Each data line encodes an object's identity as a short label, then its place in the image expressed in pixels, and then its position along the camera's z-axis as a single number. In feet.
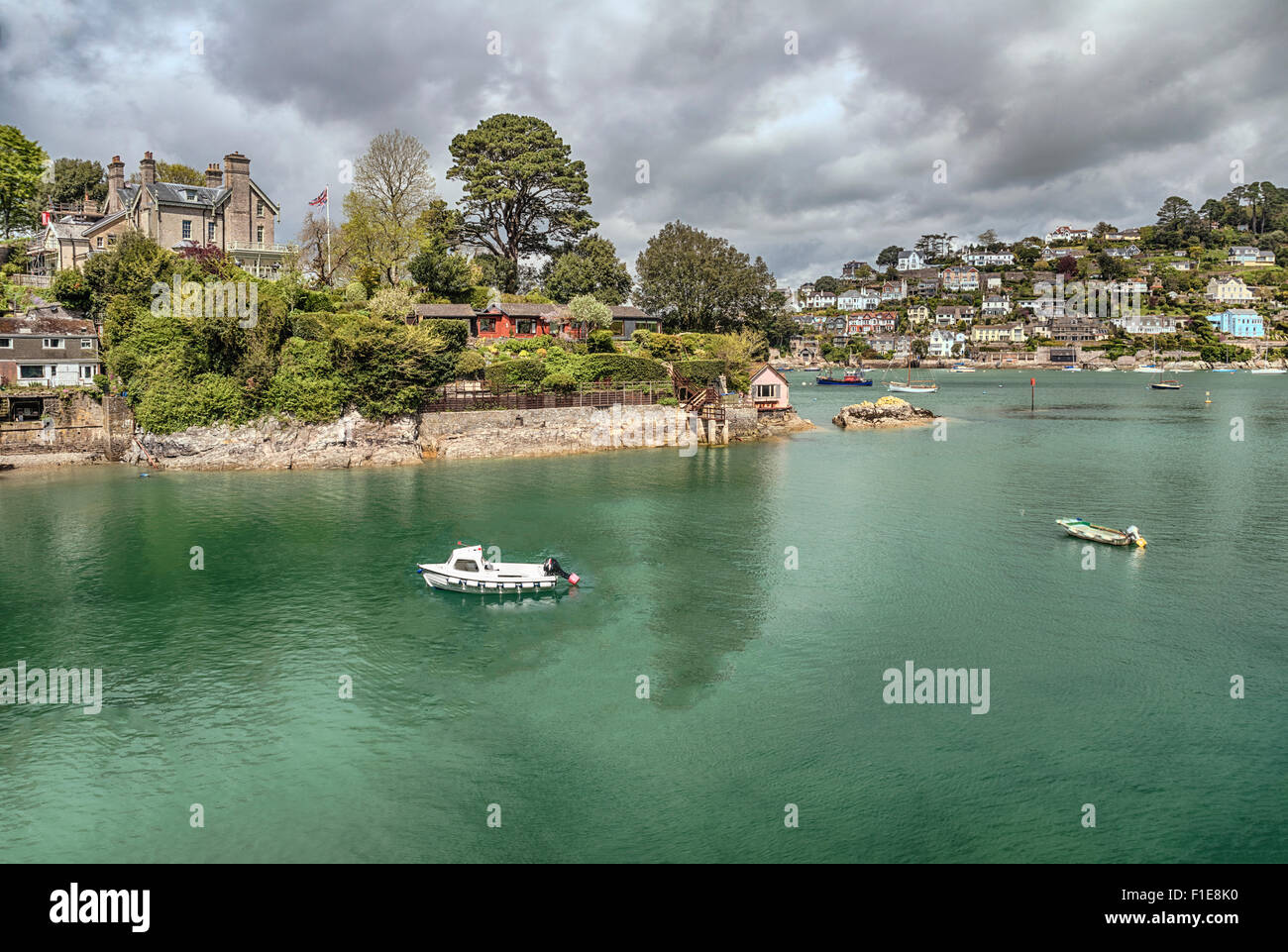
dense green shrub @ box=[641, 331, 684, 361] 252.83
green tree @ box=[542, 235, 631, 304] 269.64
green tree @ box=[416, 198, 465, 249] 271.59
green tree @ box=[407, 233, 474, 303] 238.68
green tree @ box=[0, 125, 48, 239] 172.96
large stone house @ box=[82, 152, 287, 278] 218.59
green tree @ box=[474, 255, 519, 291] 269.03
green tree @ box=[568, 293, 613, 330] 242.99
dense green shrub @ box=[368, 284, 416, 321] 188.24
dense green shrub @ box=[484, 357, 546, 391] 195.62
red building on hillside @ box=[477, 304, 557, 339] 237.25
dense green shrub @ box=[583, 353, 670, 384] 209.87
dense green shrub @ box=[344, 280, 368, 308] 212.23
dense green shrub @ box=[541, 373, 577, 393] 201.36
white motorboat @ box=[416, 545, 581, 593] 94.89
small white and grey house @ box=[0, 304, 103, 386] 172.65
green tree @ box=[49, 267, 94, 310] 182.60
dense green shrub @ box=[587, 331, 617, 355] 226.99
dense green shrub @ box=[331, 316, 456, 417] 177.27
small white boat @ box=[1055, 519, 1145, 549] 115.85
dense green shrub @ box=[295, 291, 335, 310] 199.41
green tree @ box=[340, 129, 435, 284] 245.24
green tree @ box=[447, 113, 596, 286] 273.95
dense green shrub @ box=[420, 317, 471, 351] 190.80
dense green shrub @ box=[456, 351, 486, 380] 196.21
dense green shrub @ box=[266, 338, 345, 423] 173.68
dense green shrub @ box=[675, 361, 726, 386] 223.10
